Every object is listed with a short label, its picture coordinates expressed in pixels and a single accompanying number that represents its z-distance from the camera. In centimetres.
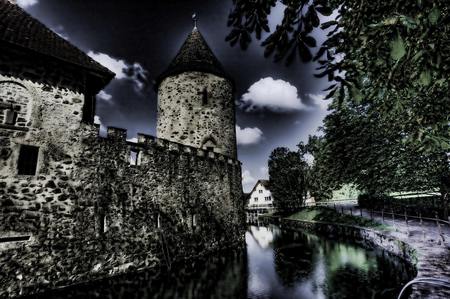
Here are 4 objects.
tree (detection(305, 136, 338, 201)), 1864
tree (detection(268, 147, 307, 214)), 3238
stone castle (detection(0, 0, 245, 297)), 666
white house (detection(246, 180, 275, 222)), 4442
